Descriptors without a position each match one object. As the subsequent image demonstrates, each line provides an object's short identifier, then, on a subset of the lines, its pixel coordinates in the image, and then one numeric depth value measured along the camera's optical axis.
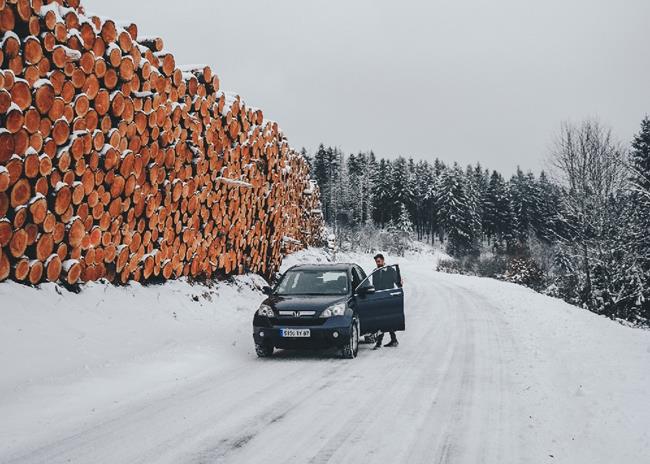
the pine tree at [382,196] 79.50
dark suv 8.25
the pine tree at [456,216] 73.62
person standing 9.78
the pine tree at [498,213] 83.19
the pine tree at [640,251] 22.22
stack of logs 6.40
